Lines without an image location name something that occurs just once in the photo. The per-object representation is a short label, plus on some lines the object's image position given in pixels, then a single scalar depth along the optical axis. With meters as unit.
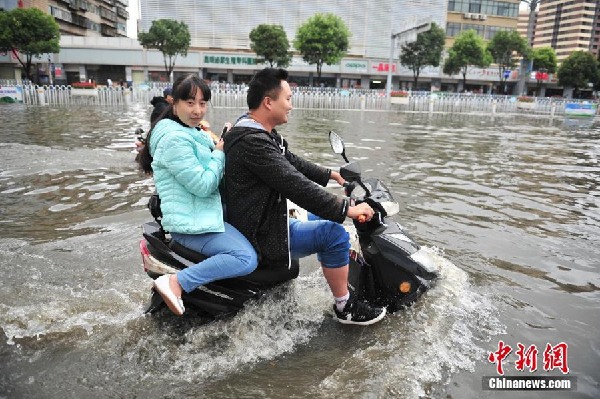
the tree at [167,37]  39.53
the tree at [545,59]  54.25
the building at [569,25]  130.91
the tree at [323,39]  40.25
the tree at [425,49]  44.94
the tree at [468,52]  45.62
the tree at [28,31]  33.22
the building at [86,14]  48.28
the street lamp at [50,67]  46.12
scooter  2.69
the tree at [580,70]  52.69
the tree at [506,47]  46.69
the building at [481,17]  58.91
